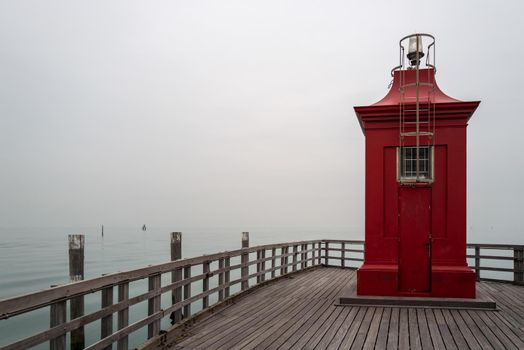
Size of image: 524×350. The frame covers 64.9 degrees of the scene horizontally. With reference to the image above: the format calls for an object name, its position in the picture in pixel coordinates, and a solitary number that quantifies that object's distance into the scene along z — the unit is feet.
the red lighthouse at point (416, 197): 25.88
